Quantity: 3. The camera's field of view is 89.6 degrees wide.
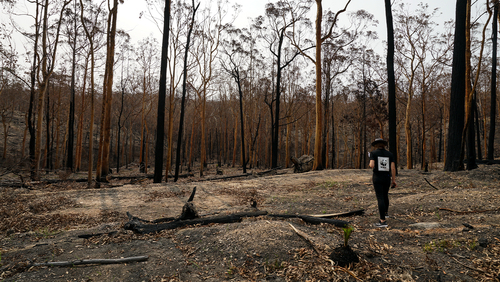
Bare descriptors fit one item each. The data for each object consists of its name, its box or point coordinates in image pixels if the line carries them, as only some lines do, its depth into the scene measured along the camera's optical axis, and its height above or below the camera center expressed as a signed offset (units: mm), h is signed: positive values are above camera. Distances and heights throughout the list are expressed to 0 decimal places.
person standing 4777 -390
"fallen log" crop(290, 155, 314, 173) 16969 -996
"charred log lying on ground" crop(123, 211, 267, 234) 4500 -1469
